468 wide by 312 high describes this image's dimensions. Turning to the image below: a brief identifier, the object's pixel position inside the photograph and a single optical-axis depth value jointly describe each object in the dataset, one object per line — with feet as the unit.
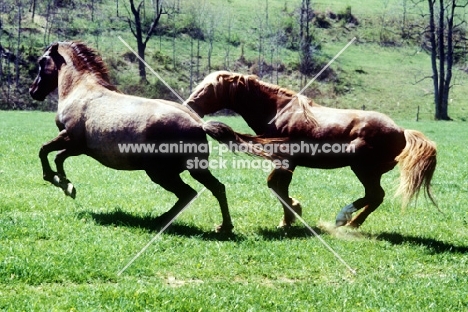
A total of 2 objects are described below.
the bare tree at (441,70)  176.35
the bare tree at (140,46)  192.13
